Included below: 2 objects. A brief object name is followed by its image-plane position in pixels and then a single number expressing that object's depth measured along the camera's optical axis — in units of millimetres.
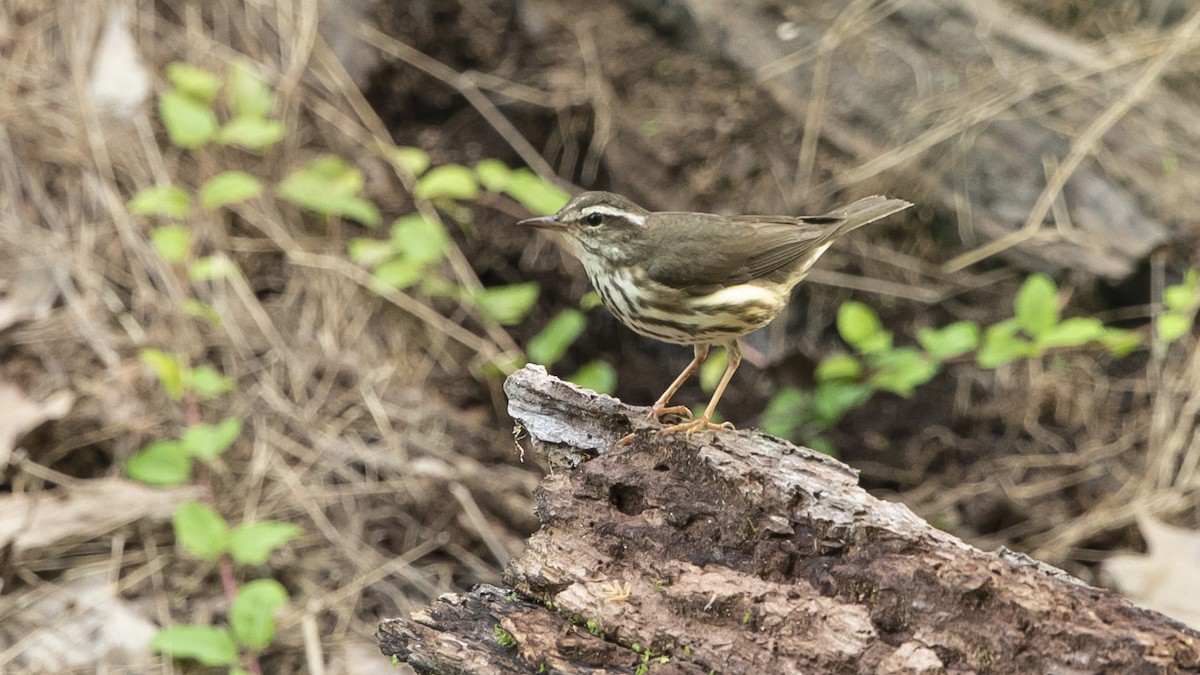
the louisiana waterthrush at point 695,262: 6684
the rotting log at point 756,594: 4223
